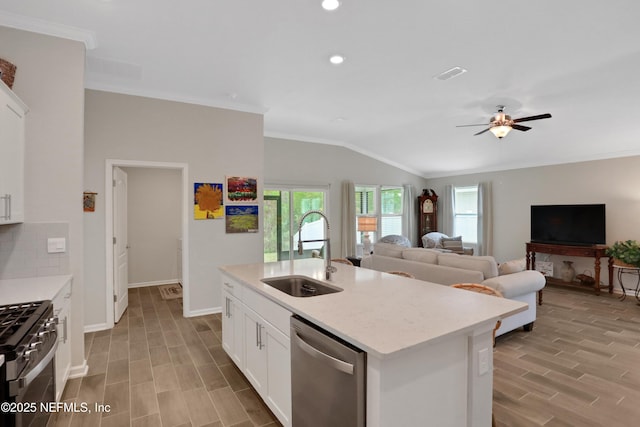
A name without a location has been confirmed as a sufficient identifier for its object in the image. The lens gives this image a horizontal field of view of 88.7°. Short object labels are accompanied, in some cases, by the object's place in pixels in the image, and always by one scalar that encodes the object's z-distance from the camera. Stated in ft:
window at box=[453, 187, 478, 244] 27.37
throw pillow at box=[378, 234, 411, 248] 24.29
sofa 12.11
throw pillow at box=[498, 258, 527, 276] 13.12
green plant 16.94
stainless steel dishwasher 4.58
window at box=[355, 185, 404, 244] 26.55
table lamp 23.02
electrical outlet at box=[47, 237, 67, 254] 9.15
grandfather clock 28.99
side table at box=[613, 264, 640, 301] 18.05
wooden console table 18.75
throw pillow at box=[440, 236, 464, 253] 24.18
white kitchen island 4.44
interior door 13.91
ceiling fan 14.79
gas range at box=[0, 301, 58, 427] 4.78
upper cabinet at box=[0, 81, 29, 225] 7.40
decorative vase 20.59
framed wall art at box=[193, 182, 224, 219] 15.01
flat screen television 19.48
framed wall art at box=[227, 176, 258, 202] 15.76
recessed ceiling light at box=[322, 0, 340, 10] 8.39
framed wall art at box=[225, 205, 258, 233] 15.76
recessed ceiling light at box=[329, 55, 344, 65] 11.29
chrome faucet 8.61
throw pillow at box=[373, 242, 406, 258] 15.87
